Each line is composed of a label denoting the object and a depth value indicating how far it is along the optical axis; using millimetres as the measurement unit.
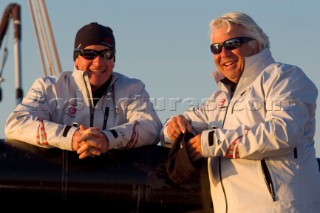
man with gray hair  10035
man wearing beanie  12071
